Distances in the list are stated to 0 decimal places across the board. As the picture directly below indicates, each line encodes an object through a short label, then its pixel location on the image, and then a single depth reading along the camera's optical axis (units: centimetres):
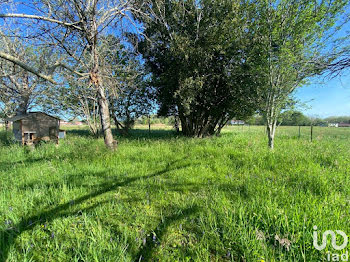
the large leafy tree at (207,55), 710
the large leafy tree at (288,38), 482
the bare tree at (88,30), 411
